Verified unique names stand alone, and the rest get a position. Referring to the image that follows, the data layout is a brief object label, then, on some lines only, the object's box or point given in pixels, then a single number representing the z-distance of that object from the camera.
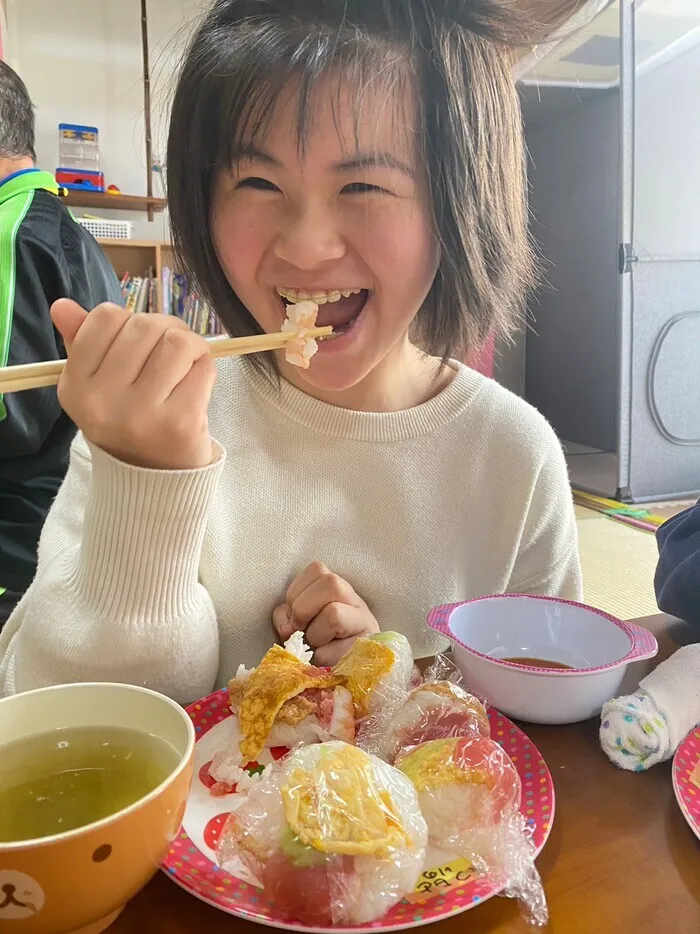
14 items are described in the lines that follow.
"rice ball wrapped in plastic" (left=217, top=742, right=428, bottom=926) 0.36
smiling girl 0.60
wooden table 0.37
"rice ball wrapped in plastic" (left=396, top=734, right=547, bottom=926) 0.39
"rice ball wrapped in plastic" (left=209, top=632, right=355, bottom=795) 0.50
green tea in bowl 0.38
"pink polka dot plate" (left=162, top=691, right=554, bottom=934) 0.36
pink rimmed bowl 0.54
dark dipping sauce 0.63
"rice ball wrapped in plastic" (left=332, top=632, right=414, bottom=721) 0.53
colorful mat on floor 3.02
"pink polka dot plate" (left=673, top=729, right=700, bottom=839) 0.45
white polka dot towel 0.51
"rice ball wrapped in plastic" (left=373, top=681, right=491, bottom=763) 0.49
